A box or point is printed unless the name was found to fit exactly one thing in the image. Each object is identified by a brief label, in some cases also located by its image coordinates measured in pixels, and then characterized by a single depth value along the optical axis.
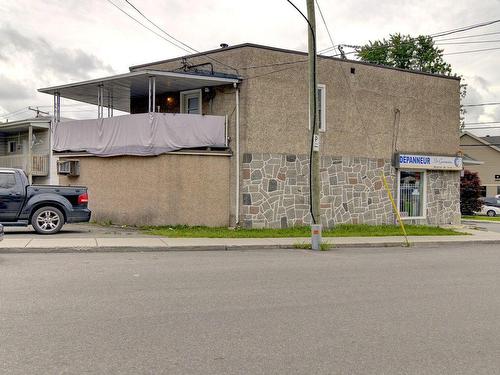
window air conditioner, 19.00
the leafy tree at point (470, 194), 38.88
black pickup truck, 14.24
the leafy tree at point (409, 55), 41.88
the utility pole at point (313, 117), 14.45
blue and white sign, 20.72
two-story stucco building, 17.22
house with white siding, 33.25
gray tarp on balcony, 17.08
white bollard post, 13.98
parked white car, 41.91
